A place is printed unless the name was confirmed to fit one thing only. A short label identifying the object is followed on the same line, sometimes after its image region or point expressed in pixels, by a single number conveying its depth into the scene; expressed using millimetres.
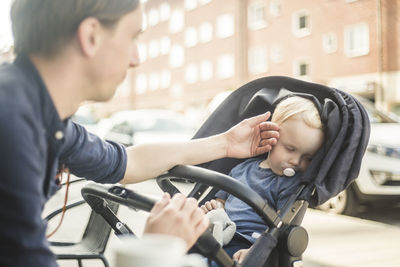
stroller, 1597
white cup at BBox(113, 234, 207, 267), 737
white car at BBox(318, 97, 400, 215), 4961
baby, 2047
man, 984
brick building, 17859
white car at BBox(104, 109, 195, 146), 8289
